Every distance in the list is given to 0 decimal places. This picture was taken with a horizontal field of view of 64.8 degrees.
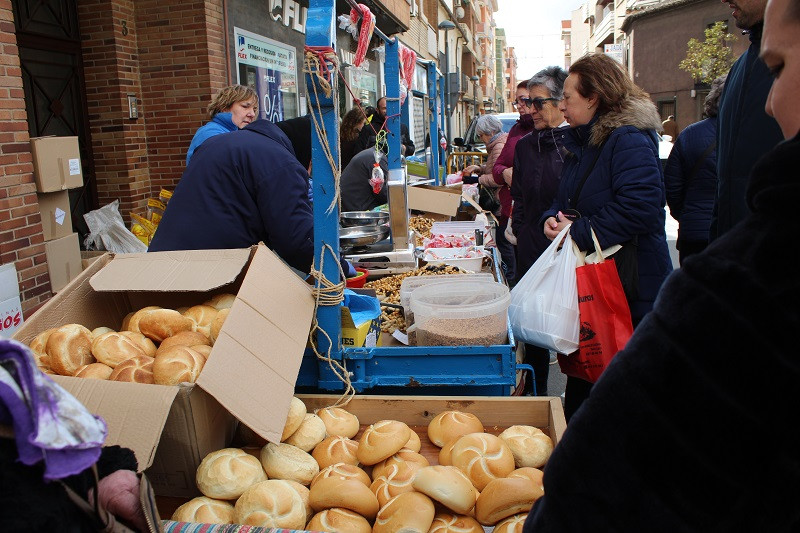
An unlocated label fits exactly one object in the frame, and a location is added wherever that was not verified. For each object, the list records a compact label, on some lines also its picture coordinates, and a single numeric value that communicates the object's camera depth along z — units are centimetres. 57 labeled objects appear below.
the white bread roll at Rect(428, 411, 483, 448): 228
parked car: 1504
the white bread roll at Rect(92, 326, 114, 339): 233
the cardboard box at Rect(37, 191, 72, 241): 516
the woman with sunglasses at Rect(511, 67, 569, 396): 405
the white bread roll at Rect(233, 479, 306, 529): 179
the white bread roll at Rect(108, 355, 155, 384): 199
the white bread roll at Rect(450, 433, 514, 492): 201
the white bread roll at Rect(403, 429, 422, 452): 227
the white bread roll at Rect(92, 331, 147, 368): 213
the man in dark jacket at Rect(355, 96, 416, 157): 838
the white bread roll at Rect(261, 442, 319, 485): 204
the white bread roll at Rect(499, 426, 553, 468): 215
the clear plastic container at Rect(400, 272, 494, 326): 338
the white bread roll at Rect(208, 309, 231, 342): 231
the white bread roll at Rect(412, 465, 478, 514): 181
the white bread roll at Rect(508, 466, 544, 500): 191
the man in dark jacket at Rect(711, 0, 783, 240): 226
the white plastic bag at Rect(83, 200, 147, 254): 628
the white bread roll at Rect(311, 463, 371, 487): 197
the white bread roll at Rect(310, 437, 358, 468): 216
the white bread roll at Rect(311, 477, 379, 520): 185
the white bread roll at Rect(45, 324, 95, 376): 209
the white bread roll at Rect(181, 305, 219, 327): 244
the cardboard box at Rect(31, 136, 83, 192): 497
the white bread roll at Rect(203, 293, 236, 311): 259
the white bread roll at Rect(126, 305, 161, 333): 239
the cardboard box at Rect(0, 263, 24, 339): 460
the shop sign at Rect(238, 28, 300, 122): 856
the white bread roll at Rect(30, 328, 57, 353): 216
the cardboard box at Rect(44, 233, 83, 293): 520
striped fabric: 156
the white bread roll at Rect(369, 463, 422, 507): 195
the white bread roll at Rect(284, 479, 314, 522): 192
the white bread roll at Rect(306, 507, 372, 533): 177
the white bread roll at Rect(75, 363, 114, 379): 202
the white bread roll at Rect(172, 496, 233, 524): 181
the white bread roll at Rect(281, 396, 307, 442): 220
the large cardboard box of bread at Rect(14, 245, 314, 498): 179
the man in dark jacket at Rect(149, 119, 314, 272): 300
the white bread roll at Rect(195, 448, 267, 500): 188
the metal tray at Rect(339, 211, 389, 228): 501
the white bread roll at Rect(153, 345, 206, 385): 196
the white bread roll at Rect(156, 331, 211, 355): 216
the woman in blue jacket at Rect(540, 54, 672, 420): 307
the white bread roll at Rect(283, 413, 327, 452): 221
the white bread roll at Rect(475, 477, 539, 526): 178
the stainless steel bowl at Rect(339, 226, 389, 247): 459
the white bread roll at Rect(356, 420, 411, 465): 212
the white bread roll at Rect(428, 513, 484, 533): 176
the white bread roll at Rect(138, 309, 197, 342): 235
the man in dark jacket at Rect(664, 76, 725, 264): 449
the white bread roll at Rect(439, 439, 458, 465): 216
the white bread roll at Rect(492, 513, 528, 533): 172
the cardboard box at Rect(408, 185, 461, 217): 688
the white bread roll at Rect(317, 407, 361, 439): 234
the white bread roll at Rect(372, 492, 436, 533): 172
